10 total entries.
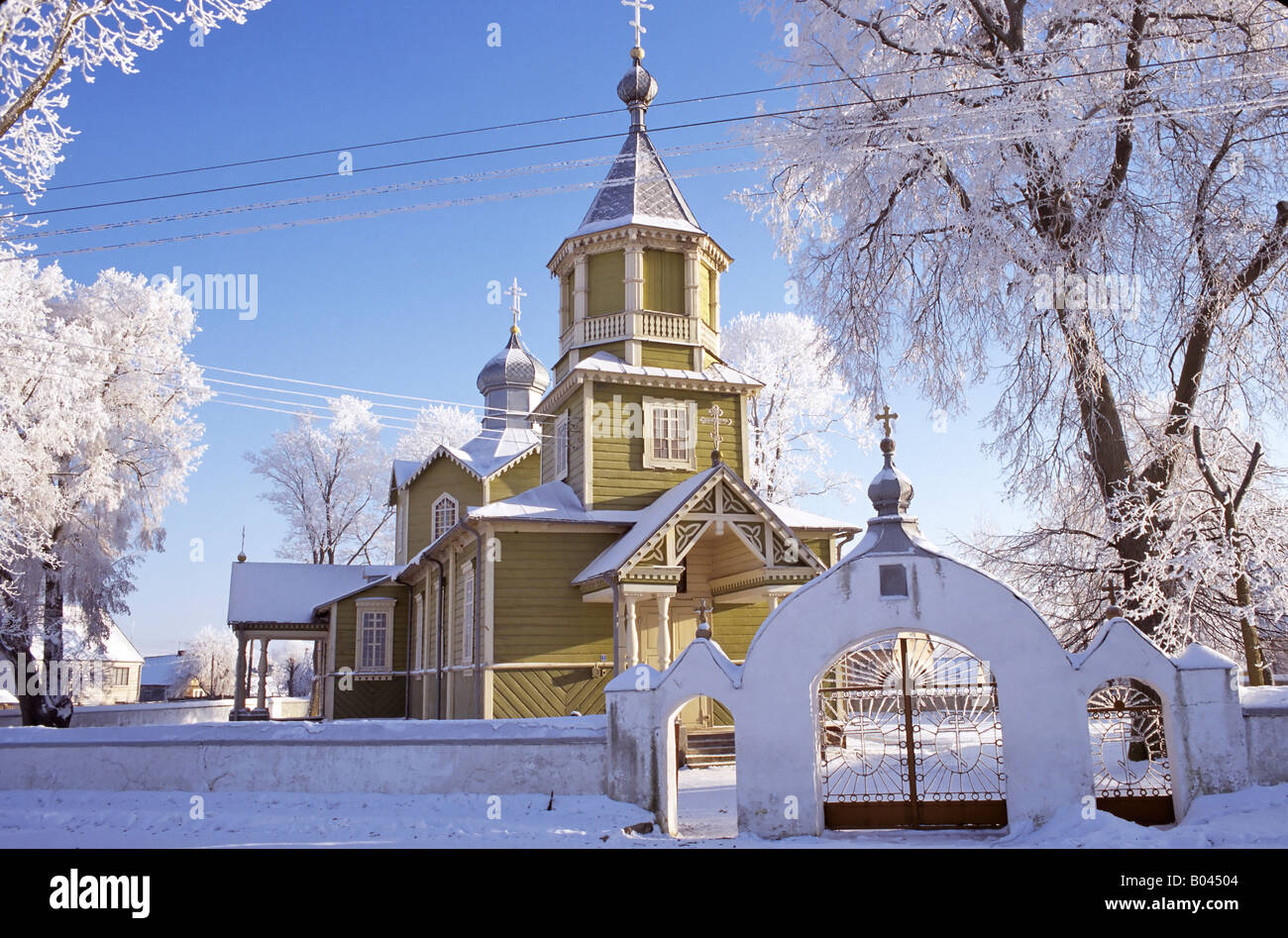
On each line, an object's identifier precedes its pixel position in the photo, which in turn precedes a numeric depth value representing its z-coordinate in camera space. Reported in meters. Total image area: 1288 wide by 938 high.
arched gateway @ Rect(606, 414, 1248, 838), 9.73
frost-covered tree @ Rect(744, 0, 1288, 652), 13.11
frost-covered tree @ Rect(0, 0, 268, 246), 11.31
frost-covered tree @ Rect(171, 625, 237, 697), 74.19
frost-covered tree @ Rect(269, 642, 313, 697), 64.27
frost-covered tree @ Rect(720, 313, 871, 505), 32.38
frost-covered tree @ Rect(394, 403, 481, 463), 45.47
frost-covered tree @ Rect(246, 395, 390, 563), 43.03
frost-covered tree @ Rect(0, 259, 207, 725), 22.02
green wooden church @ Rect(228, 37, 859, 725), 18.09
